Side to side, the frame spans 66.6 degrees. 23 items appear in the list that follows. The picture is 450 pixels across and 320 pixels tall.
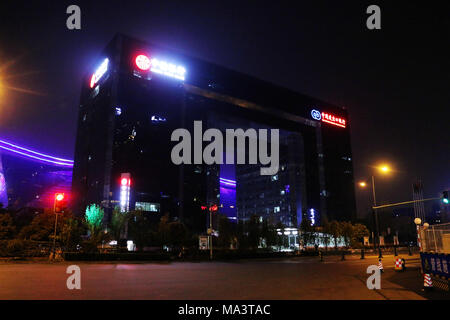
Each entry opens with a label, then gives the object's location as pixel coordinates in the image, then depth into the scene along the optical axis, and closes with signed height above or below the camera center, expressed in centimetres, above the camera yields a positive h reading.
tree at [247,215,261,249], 4584 -44
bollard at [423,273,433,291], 1343 -200
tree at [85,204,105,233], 3863 +182
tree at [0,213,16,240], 3866 +72
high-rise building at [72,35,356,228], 7781 +2650
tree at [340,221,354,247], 7028 -6
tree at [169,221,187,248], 4266 -31
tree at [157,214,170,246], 4319 -6
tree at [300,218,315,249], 6481 -35
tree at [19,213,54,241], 4067 +79
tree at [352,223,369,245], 7212 -11
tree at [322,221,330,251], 6952 +17
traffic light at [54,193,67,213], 2867 +275
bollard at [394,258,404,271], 2170 -211
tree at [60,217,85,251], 3609 -5
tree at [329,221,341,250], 6919 +36
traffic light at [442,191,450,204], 2559 +246
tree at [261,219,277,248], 4788 -33
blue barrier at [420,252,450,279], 1490 -150
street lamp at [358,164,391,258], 3620 +494
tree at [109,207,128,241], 4478 +141
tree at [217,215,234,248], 4606 -1
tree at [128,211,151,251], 4388 +62
